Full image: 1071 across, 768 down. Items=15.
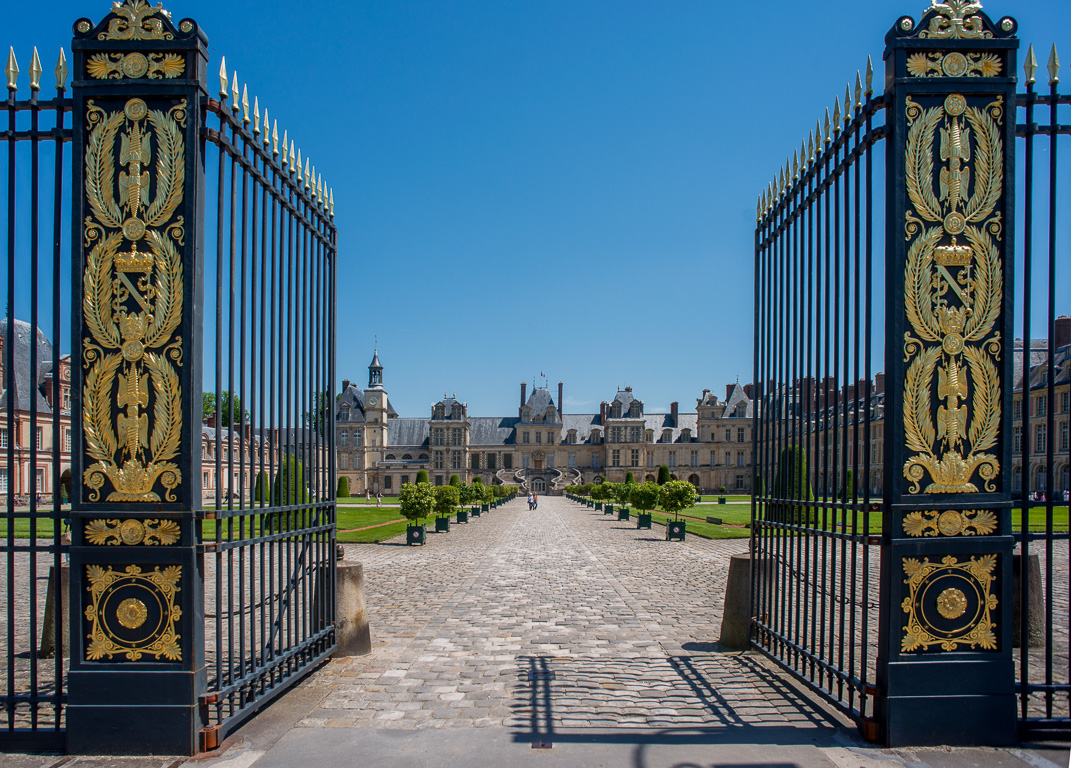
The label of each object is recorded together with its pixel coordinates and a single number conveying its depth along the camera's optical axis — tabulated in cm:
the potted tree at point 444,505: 2311
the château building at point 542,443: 8069
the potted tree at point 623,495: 2930
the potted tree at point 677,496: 2270
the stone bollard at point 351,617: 644
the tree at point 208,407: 4971
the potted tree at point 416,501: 2067
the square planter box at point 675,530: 1977
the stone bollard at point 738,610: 682
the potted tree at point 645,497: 2645
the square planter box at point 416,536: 1866
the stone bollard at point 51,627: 633
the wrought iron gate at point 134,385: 425
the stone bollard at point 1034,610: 696
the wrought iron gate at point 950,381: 436
